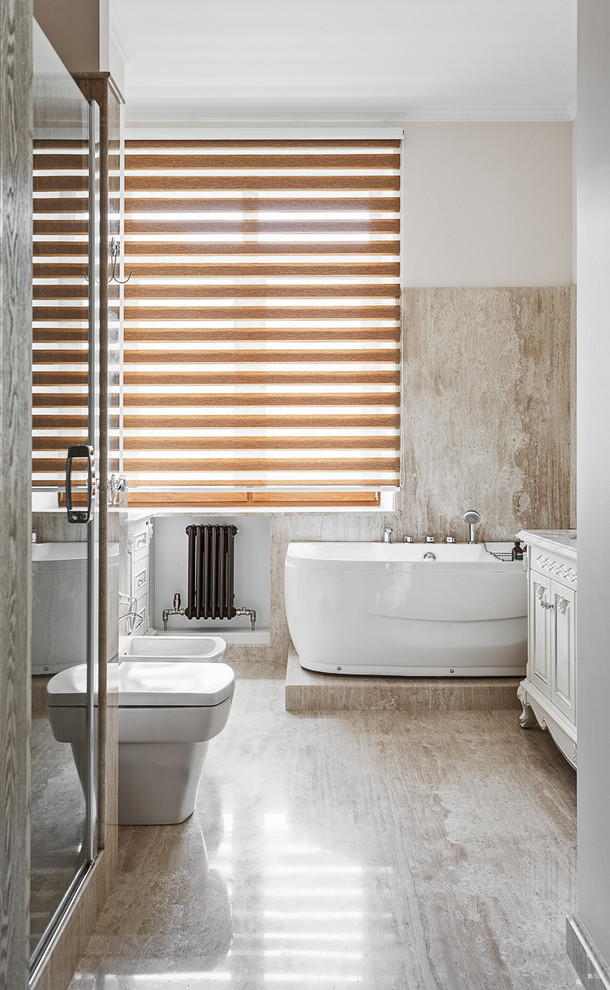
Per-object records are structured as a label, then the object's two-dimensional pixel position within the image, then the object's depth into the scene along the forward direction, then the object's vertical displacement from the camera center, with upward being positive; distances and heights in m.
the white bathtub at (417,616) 3.86 -0.60
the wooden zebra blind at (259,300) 4.55 +1.10
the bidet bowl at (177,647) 3.21 -0.64
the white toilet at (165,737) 2.42 -0.74
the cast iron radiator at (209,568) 4.67 -0.44
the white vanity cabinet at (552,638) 2.91 -0.57
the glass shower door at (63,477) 1.60 +0.03
